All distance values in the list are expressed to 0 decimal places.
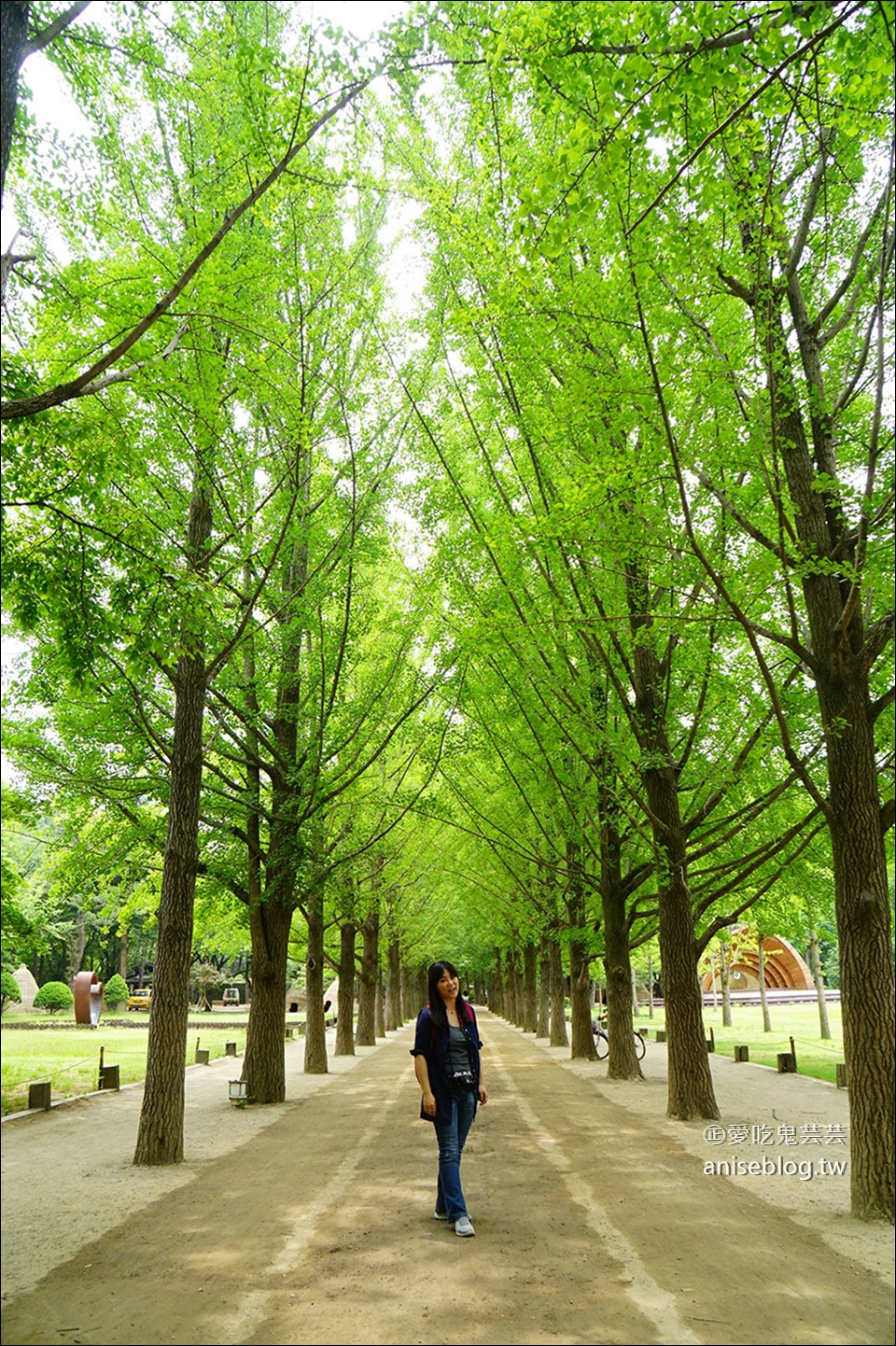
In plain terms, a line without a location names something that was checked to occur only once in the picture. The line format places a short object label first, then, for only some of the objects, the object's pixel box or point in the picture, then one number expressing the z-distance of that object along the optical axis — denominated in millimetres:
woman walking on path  5363
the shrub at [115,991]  34125
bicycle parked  21969
